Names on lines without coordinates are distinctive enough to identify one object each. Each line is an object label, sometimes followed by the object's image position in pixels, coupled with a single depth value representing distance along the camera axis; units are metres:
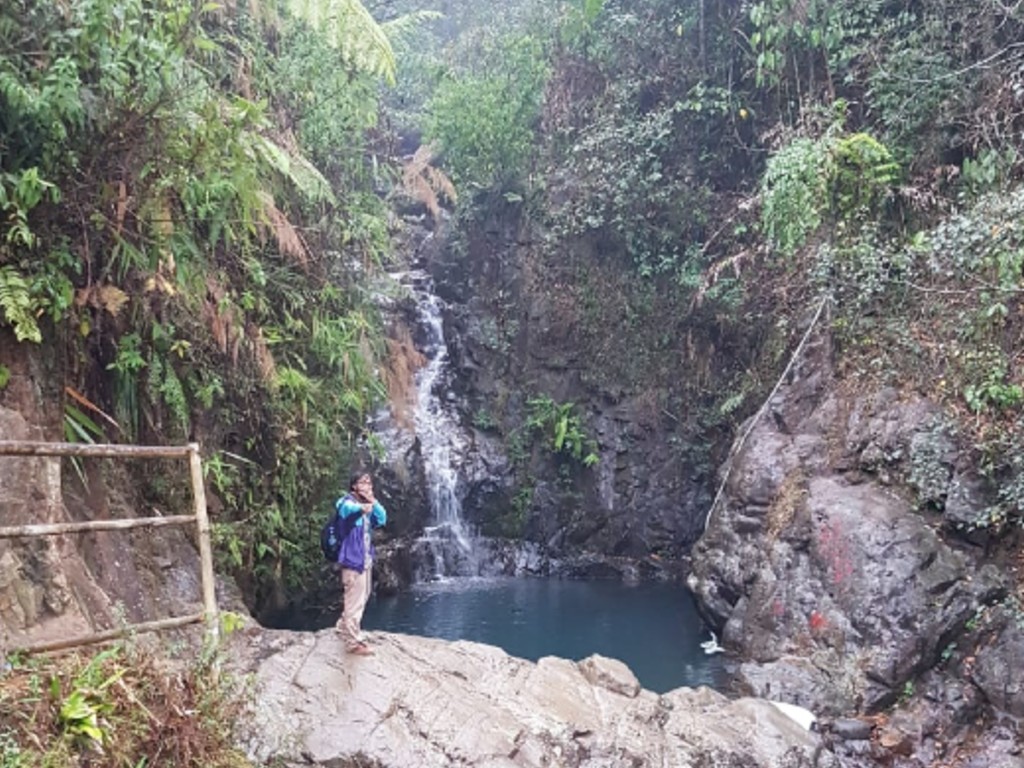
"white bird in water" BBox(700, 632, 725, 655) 9.73
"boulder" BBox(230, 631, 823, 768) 4.95
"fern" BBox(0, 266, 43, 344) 5.01
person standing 5.79
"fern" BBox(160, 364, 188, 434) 6.54
